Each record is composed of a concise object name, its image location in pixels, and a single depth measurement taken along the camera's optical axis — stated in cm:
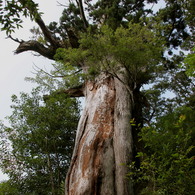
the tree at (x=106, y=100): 402
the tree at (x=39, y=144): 640
